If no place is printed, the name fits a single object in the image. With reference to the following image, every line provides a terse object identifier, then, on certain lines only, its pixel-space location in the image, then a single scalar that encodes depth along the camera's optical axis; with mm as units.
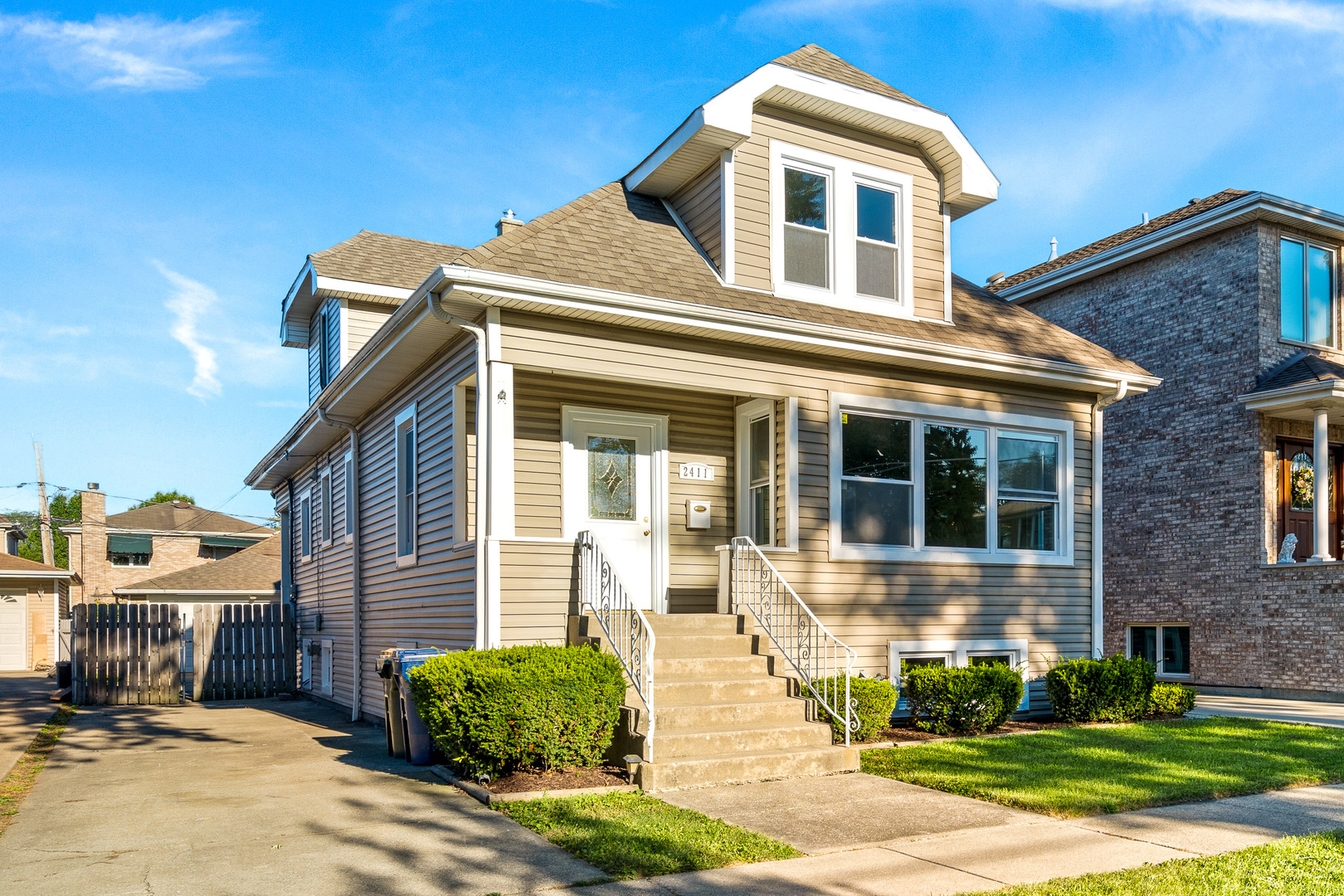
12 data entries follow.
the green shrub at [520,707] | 6914
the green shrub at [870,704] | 8750
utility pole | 35844
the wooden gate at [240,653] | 16125
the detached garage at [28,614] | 27734
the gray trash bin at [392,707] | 8641
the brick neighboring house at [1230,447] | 14734
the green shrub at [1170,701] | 10953
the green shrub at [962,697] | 9430
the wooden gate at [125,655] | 15109
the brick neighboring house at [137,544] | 33844
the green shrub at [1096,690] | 10414
